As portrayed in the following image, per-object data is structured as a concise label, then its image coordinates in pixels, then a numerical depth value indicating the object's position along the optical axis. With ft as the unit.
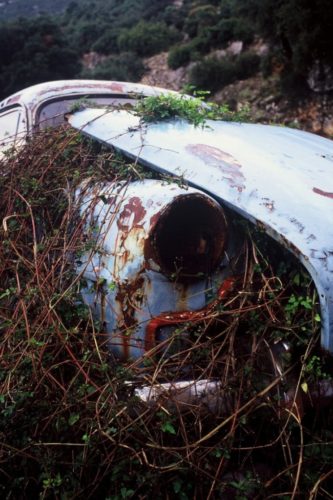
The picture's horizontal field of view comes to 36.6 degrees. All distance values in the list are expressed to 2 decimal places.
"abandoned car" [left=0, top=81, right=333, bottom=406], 6.66
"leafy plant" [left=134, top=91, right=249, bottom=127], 9.68
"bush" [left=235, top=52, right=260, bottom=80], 51.03
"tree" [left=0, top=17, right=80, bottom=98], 56.08
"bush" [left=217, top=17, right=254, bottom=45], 57.47
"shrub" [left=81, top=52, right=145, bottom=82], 61.98
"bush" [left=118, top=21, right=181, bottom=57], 73.15
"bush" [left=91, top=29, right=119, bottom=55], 80.53
